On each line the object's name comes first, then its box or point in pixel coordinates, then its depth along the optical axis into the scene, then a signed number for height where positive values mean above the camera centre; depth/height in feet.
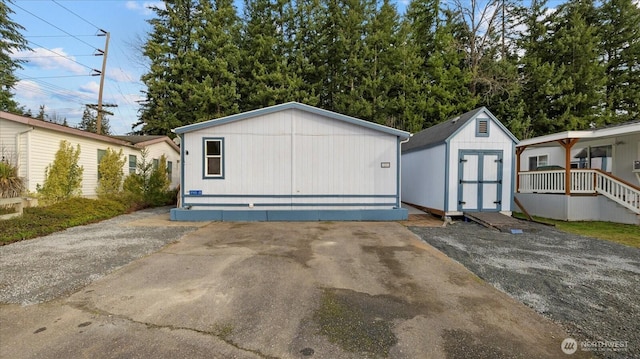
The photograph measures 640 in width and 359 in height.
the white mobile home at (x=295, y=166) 32.09 +1.25
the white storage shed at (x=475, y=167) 32.19 +1.23
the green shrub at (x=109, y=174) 41.06 +0.32
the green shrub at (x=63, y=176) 33.45 +0.01
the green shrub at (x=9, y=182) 28.45 -0.59
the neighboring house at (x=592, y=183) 31.19 -0.51
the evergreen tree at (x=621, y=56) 66.80 +27.77
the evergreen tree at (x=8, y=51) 71.97 +30.28
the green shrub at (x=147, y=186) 42.23 -1.42
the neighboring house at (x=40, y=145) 31.91 +3.58
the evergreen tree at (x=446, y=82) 66.18 +21.76
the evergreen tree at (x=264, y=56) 67.62 +28.62
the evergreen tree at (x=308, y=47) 71.46 +31.64
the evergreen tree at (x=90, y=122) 150.51 +27.59
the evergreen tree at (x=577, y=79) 63.26 +21.02
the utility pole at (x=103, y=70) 61.33 +21.93
